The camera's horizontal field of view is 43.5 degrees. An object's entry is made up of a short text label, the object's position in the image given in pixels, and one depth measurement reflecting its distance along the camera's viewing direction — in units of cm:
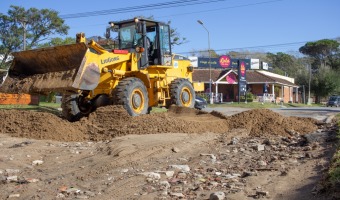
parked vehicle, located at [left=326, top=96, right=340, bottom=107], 5035
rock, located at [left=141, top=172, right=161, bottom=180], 602
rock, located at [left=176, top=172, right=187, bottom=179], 609
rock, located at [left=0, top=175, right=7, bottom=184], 620
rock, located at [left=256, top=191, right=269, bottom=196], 511
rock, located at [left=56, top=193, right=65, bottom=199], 545
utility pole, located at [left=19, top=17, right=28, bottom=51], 4086
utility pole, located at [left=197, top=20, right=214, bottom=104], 4519
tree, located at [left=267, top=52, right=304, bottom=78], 8994
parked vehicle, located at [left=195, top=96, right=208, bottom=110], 2958
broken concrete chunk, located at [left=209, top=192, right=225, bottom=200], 492
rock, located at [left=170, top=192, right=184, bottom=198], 523
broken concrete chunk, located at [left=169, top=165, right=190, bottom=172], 647
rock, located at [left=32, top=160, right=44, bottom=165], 733
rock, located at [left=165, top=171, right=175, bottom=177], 616
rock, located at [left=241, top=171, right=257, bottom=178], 601
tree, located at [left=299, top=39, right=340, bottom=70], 8381
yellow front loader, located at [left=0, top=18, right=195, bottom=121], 1090
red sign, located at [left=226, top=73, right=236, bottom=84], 5478
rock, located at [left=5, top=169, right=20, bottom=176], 671
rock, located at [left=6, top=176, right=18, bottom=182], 621
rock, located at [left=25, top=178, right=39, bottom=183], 615
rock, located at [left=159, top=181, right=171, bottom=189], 566
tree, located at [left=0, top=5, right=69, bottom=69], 4056
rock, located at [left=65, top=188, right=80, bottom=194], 564
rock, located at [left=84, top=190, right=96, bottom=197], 550
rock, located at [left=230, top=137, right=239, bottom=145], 862
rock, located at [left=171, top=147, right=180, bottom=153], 783
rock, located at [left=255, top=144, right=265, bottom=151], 787
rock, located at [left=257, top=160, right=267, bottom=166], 660
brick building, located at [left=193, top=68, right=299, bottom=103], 5381
